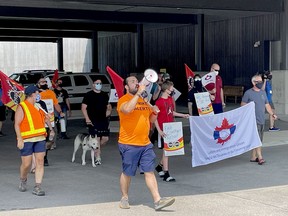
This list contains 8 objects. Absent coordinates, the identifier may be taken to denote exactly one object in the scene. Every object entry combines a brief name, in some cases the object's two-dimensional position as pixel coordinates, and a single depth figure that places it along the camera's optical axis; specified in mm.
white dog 11852
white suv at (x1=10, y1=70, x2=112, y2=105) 27188
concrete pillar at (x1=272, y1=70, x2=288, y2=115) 21828
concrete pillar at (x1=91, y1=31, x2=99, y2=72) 39112
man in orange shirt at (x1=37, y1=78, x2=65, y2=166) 12828
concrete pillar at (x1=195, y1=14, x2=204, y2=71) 29609
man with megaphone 8227
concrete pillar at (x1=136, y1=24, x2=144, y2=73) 34188
